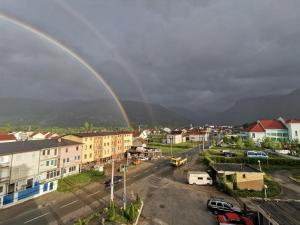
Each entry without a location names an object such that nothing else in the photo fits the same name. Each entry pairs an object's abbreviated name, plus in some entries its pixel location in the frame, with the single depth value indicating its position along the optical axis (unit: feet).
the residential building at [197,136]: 510.99
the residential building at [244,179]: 128.36
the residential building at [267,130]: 378.32
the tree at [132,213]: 81.93
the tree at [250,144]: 333.21
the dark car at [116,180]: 138.96
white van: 144.05
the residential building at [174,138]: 432.66
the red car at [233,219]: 79.56
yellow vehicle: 210.59
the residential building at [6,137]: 267.74
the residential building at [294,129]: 355.56
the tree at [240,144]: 336.49
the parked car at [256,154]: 236.22
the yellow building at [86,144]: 209.87
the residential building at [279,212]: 63.93
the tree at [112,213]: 83.16
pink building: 159.53
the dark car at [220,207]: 93.97
